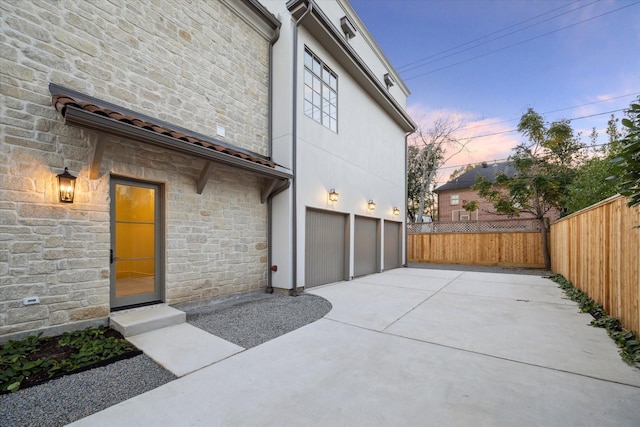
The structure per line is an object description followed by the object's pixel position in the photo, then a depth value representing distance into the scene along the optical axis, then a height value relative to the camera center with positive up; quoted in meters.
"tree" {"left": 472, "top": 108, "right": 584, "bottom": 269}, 10.16 +1.92
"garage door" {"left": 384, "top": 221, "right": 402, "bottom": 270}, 10.03 -1.06
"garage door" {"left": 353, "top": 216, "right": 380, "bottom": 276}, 8.11 -0.94
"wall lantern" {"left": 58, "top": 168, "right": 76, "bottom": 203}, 3.13 +0.36
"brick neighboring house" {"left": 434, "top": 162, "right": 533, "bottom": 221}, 20.88 +1.92
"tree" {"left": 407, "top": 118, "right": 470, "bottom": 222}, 18.08 +4.70
